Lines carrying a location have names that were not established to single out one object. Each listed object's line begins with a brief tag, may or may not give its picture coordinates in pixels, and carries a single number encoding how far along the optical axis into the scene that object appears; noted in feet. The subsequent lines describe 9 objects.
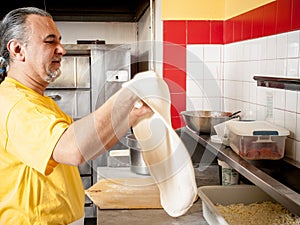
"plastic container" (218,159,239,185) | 6.67
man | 3.35
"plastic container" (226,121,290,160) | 6.04
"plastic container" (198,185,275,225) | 6.05
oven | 11.16
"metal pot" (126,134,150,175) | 7.70
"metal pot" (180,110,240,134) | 7.66
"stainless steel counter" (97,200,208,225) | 5.57
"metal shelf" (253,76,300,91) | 4.92
